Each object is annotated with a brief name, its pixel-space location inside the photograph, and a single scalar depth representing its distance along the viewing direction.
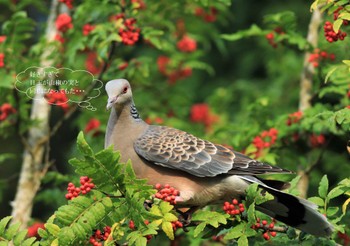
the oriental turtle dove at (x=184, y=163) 8.41
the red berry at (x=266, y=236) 7.37
